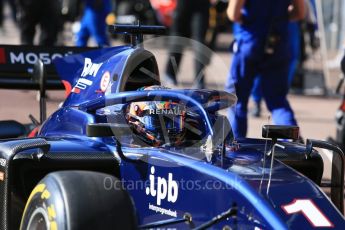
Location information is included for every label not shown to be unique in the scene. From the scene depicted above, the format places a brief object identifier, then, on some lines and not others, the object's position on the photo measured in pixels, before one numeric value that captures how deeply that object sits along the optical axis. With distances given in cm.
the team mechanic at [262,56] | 1427
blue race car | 773
